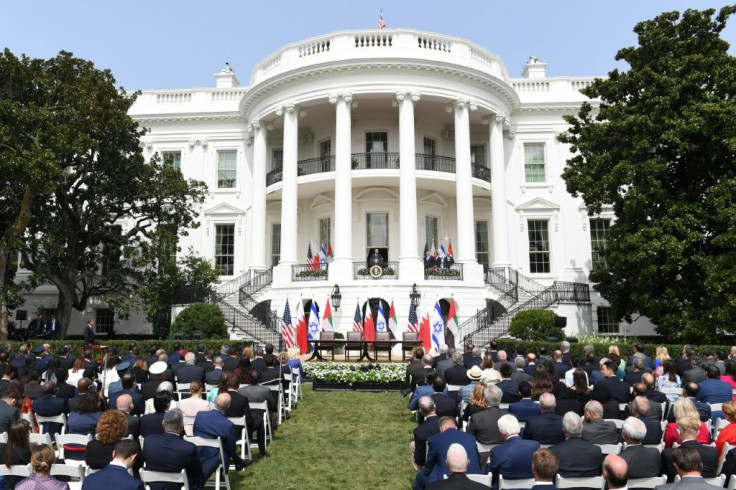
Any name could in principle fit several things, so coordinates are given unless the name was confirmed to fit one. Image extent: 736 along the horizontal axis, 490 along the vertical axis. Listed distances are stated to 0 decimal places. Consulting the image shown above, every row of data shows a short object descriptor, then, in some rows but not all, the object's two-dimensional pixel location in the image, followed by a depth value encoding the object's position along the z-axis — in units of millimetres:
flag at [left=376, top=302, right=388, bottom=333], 21938
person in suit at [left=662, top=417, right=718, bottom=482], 5363
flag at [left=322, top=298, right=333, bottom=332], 23125
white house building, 26000
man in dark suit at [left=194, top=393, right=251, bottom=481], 6801
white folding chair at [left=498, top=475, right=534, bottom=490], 5414
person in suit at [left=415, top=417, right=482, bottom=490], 5660
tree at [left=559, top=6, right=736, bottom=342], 18516
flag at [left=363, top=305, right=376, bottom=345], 22500
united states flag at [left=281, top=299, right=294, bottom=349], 19828
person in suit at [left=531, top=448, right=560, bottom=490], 4375
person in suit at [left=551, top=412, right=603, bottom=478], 5301
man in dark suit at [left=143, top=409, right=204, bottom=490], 5602
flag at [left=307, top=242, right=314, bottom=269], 26620
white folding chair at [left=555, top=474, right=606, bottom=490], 5098
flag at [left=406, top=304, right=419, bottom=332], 21844
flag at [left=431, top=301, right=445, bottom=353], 20766
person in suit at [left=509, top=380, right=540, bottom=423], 7309
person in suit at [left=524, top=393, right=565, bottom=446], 6398
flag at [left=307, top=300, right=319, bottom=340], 21891
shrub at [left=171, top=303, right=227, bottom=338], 23578
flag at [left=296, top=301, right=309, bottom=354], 21469
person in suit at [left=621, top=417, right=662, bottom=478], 5301
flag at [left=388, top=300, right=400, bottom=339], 22938
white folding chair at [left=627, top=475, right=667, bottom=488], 5297
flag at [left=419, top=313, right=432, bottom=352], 21875
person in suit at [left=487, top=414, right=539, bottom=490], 5414
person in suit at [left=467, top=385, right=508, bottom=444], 6555
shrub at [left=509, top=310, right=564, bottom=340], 22234
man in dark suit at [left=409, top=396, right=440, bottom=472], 6596
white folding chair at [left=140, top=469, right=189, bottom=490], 5516
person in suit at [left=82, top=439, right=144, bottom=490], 4496
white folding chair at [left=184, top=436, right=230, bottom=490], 6725
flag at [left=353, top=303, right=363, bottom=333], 22453
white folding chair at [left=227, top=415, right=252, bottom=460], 7891
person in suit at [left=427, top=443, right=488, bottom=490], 4230
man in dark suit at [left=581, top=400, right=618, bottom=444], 6207
